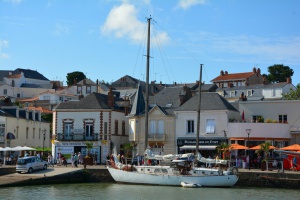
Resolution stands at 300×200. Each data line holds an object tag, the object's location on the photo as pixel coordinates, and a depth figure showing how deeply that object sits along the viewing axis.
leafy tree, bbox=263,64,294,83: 137.62
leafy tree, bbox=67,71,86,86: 160.62
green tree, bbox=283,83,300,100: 88.75
